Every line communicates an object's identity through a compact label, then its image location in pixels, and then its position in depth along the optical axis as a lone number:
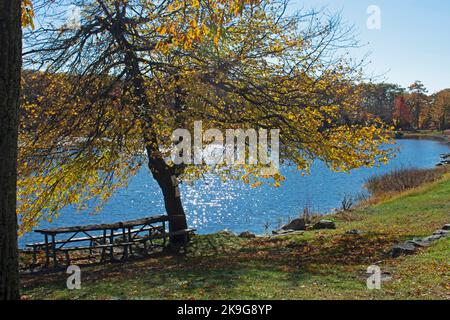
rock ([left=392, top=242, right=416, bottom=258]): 10.77
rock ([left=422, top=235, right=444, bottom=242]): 11.56
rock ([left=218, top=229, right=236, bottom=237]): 17.62
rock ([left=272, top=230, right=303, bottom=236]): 16.70
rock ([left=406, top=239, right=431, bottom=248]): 11.12
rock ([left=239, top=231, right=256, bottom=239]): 17.94
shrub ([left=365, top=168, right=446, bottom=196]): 28.88
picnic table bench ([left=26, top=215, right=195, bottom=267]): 13.13
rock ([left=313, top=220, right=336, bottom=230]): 17.11
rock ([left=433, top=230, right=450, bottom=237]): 11.76
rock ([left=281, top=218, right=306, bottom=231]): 18.54
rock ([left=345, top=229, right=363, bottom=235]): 14.66
